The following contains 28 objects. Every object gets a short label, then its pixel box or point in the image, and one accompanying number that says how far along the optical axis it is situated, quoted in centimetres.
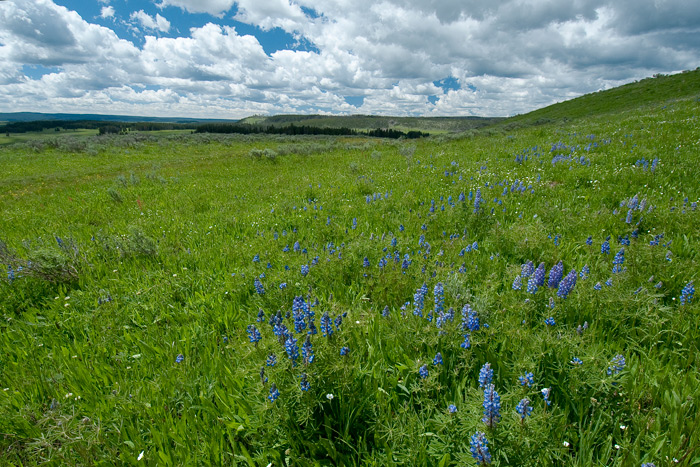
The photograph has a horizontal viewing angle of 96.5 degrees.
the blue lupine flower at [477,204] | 506
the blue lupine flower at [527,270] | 297
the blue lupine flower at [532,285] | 271
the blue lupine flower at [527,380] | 177
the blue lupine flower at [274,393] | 185
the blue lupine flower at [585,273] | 282
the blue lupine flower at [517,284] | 281
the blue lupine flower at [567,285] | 258
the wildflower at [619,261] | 292
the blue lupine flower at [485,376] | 175
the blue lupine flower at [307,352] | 194
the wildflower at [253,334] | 230
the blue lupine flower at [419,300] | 260
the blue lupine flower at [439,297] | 252
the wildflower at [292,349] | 197
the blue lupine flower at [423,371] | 198
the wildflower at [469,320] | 229
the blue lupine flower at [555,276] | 275
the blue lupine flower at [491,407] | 153
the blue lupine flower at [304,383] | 188
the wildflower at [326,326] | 221
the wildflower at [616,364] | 184
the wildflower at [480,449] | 147
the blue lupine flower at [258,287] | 338
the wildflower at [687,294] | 250
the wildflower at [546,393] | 164
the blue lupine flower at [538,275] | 273
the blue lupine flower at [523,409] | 152
